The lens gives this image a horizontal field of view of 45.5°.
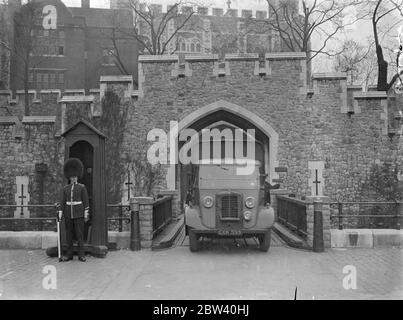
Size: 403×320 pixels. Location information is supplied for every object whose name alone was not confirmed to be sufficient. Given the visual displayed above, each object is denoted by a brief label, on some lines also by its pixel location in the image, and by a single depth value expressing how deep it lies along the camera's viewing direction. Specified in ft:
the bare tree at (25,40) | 98.83
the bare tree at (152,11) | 103.93
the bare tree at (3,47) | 107.30
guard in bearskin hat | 28.68
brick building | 119.75
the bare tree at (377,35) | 70.14
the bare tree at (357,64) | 111.46
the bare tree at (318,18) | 89.25
